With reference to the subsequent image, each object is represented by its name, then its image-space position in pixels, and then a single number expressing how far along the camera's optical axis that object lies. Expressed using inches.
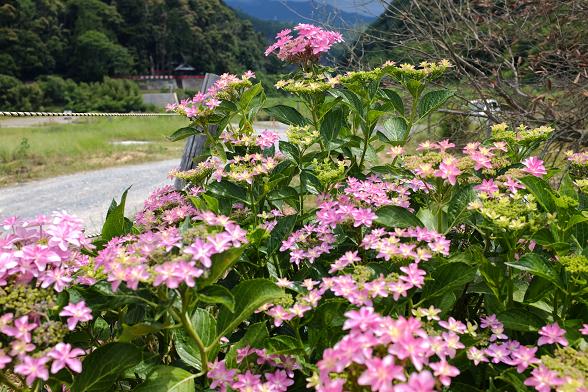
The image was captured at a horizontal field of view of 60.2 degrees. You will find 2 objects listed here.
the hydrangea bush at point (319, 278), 33.8
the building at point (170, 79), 2512.3
